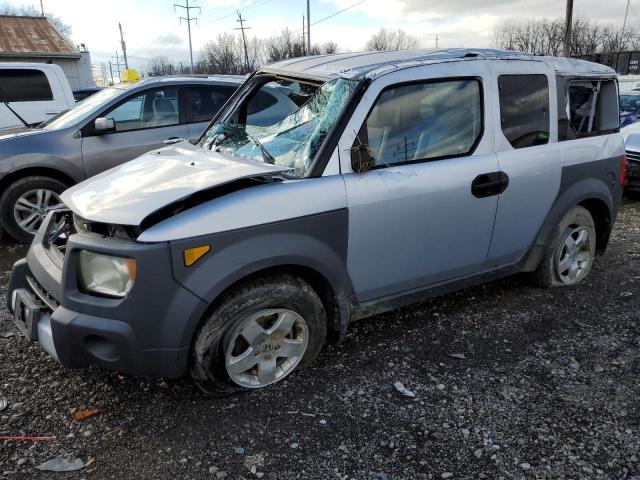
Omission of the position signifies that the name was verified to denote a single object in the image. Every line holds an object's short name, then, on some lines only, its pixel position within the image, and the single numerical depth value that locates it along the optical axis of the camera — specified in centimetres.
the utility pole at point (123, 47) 7358
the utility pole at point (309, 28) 3422
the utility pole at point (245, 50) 5788
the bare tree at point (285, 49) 5684
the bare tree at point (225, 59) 6028
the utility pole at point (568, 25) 2412
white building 2662
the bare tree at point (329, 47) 6360
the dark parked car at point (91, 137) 556
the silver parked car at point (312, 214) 247
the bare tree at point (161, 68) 6966
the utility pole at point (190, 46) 5314
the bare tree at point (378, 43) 6009
